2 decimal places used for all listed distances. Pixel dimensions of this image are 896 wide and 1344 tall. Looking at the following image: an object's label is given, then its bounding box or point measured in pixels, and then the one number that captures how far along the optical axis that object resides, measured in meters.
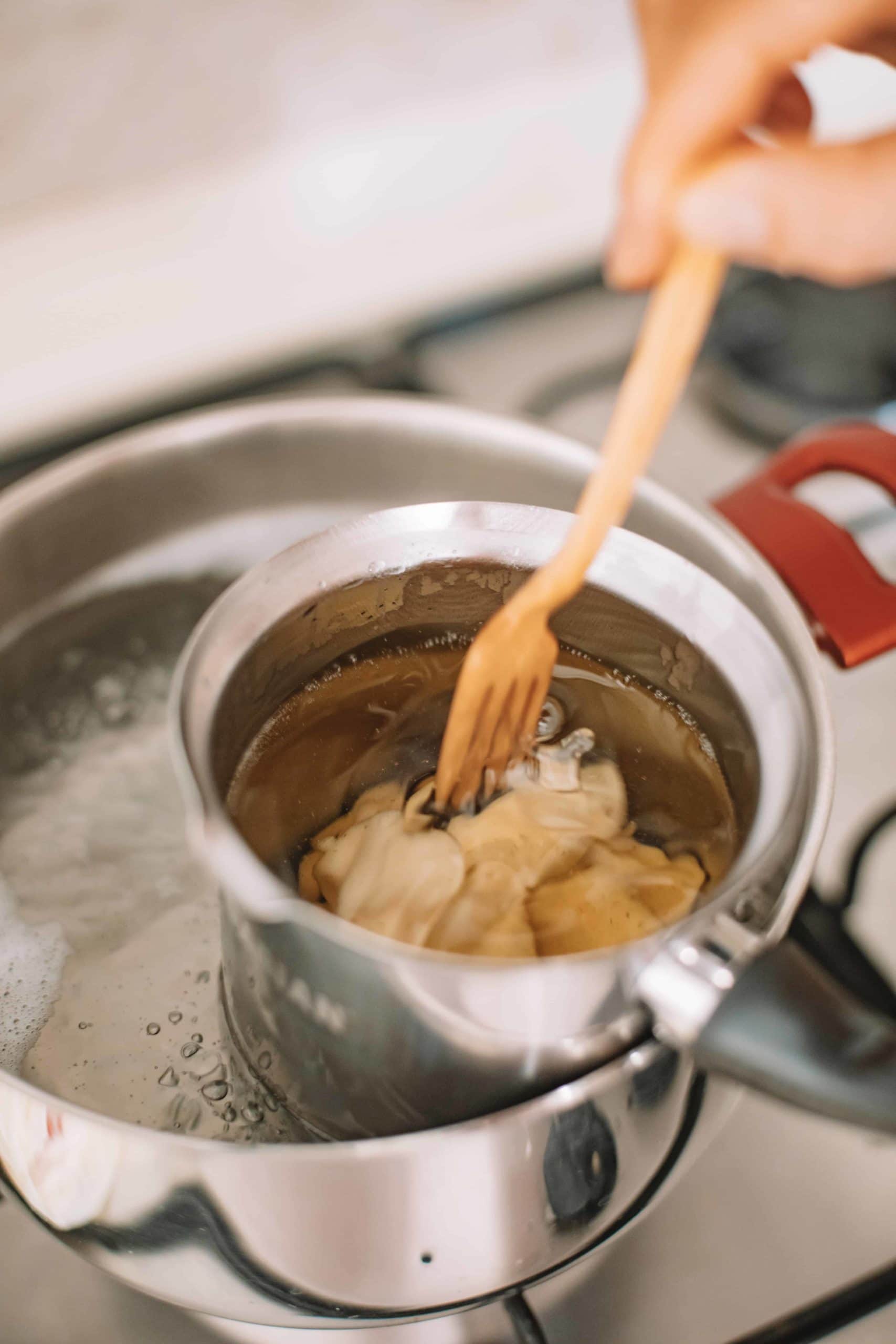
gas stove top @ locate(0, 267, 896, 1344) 0.33
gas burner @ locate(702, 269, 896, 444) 0.59
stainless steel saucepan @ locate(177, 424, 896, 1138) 0.23
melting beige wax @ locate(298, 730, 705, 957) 0.31
